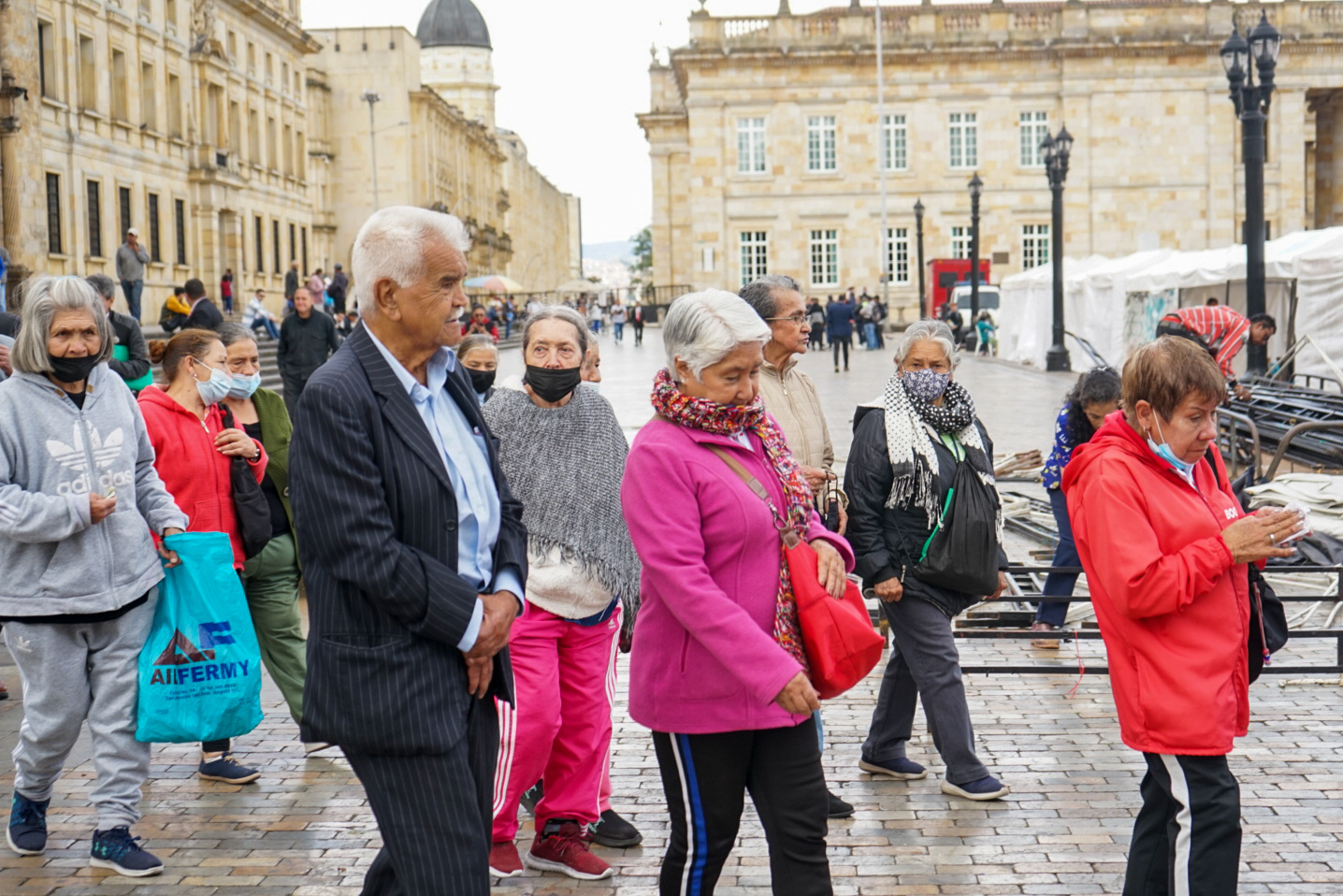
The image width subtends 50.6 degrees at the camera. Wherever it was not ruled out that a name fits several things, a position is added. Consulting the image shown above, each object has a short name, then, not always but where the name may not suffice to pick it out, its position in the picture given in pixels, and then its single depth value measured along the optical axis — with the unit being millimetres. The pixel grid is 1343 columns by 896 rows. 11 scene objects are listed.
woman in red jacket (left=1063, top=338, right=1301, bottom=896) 3557
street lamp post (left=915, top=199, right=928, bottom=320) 48281
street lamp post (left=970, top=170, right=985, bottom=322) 39625
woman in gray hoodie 4699
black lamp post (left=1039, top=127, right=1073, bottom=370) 30422
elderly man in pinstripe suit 2980
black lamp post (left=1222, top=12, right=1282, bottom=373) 16625
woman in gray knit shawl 4691
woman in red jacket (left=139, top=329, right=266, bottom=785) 5605
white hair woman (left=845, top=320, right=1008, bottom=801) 5184
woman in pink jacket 3512
